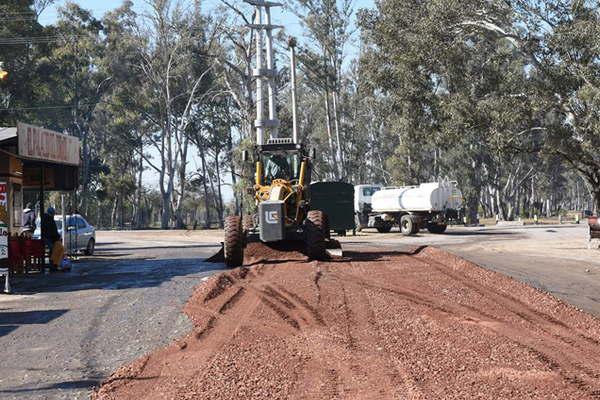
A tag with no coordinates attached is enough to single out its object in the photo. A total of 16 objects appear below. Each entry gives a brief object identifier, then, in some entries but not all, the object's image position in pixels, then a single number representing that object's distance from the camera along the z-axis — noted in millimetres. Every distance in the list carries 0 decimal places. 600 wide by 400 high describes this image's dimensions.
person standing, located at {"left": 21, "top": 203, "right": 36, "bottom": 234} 20103
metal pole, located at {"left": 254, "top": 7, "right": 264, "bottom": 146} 42438
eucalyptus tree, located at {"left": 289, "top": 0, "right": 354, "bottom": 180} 54406
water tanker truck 37562
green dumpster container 34250
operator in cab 19703
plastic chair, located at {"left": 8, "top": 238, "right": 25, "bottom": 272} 17719
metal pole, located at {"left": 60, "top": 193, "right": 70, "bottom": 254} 21030
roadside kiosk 16969
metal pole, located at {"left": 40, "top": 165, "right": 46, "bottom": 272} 18797
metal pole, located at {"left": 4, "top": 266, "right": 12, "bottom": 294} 14445
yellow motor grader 17812
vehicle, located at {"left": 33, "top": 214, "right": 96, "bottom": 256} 23938
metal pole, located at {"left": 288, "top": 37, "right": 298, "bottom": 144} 37953
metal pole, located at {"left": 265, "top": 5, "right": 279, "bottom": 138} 42156
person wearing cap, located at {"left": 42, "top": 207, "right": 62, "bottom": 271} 18891
